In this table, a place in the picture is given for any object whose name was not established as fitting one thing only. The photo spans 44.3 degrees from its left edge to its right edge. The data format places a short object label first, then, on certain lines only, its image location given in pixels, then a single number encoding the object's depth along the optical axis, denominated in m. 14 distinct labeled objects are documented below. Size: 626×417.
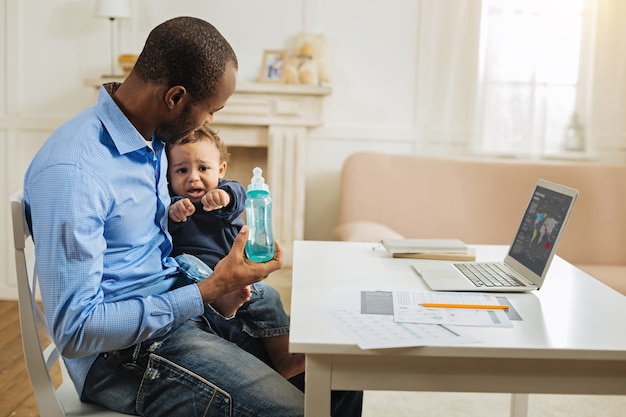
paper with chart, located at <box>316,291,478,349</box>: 1.37
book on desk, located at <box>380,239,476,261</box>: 2.15
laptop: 1.83
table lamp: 3.71
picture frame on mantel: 3.90
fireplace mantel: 3.81
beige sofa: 3.70
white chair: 1.44
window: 3.95
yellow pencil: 1.63
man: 1.37
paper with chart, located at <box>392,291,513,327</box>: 1.52
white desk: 1.38
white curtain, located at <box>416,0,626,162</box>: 3.93
